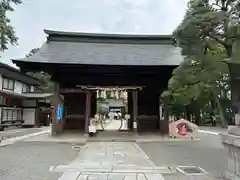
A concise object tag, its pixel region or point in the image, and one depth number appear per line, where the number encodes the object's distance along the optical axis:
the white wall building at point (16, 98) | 14.24
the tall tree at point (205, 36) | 5.75
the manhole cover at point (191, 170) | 4.08
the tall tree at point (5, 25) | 7.53
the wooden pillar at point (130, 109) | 11.24
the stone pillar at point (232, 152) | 3.21
